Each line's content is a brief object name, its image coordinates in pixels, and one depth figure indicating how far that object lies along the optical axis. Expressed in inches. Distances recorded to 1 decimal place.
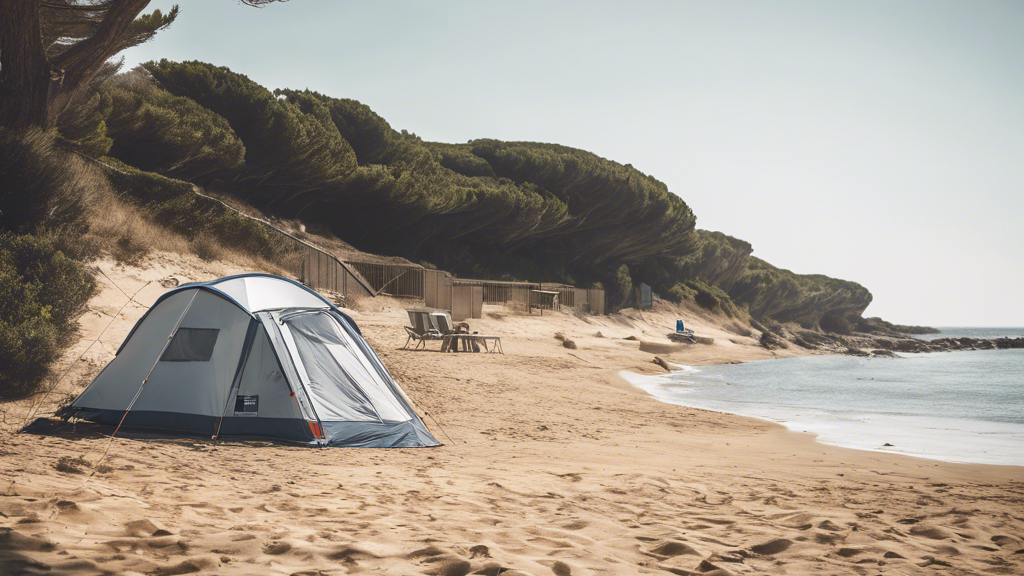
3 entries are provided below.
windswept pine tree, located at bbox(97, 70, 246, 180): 920.9
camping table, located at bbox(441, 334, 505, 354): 644.7
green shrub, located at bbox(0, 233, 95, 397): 320.2
